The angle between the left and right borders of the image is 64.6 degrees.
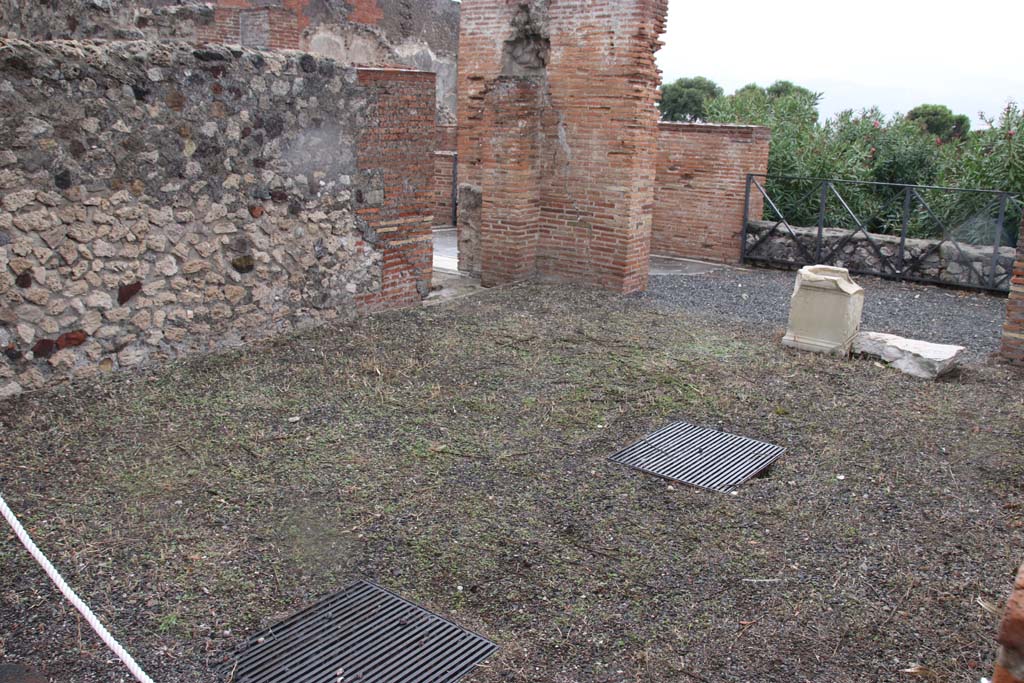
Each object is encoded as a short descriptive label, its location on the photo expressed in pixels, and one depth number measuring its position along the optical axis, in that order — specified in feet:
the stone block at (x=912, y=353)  19.63
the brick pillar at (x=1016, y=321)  20.76
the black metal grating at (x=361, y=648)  9.14
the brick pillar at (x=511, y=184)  27.61
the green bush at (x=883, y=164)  36.37
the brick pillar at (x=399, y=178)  22.04
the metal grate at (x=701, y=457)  14.21
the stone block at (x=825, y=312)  21.30
